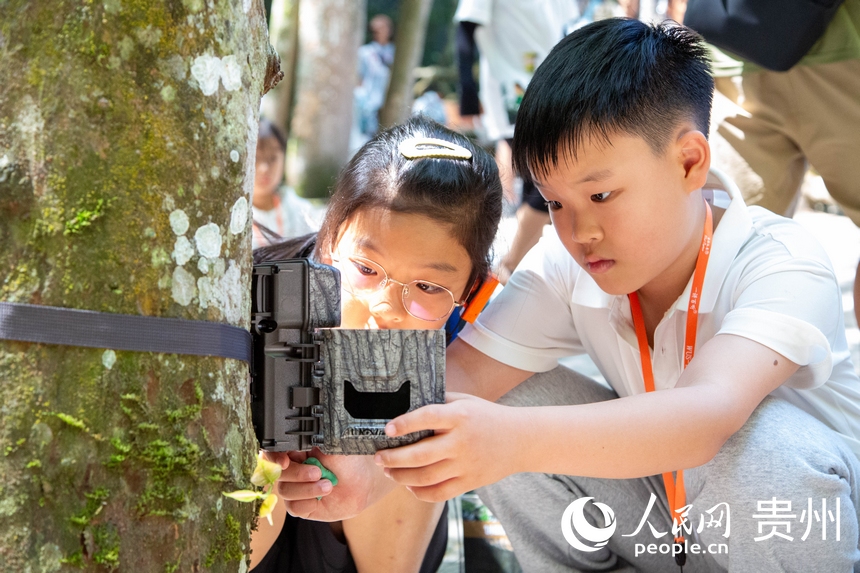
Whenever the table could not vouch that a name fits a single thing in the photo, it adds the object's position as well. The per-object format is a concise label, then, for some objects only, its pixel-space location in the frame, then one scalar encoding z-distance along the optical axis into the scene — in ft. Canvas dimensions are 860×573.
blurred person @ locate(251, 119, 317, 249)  18.03
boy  5.68
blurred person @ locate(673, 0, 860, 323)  9.69
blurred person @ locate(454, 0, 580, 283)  17.15
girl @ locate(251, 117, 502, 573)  7.18
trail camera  5.06
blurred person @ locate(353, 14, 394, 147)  49.19
